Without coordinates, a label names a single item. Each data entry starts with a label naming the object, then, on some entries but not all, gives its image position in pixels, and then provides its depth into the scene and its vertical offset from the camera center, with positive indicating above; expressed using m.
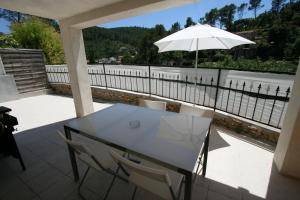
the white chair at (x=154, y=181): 1.16 -1.15
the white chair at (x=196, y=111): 2.35 -0.89
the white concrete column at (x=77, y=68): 3.41 -0.29
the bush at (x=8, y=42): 7.68 +0.72
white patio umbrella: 2.21 +0.20
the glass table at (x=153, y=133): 1.30 -0.84
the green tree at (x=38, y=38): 8.45 +0.97
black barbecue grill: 2.21 -1.10
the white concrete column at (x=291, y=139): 1.90 -1.08
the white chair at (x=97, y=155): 1.49 -1.16
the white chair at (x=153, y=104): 2.69 -0.86
